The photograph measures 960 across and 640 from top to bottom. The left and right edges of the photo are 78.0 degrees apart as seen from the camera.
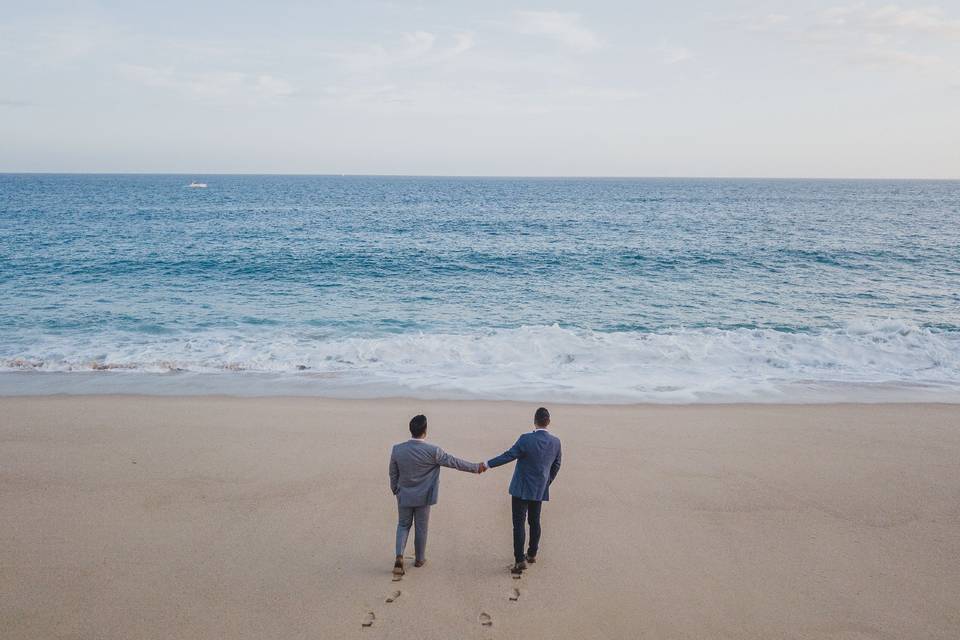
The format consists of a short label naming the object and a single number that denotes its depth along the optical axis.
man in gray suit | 5.87
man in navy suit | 5.95
